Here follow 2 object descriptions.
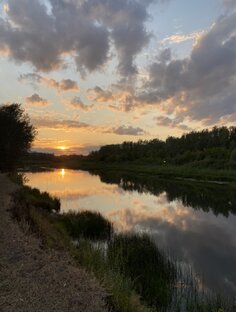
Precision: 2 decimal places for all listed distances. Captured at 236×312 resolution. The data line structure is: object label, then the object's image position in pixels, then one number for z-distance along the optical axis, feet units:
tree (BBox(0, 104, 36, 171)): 74.12
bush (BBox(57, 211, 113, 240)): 35.02
